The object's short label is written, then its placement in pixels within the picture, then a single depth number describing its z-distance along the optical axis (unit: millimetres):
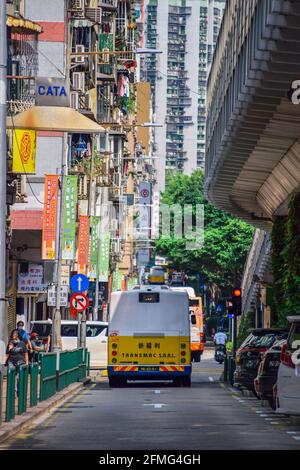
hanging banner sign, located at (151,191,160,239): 159175
